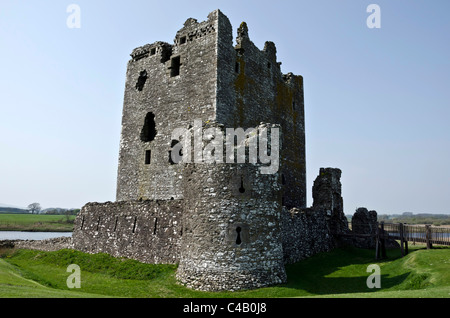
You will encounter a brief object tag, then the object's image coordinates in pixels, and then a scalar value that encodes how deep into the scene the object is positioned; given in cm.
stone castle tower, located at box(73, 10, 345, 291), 1212
